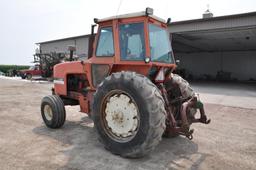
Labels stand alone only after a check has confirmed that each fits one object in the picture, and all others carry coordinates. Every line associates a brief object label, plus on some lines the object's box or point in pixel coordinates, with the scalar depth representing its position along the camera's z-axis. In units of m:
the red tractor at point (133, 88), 3.15
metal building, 12.34
